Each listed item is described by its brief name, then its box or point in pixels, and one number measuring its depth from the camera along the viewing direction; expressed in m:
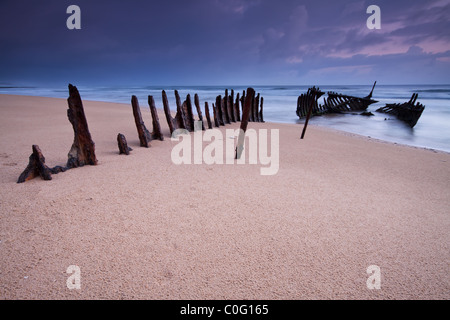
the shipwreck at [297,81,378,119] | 14.34
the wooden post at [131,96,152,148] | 4.37
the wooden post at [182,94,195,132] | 6.02
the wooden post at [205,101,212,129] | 6.79
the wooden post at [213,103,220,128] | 7.41
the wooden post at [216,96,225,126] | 7.65
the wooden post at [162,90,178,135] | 5.44
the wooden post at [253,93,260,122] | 9.91
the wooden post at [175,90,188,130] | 5.85
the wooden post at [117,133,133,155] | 3.83
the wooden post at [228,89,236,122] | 8.66
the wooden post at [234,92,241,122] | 9.05
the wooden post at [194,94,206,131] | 6.58
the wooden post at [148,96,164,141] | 4.99
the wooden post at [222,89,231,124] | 8.12
